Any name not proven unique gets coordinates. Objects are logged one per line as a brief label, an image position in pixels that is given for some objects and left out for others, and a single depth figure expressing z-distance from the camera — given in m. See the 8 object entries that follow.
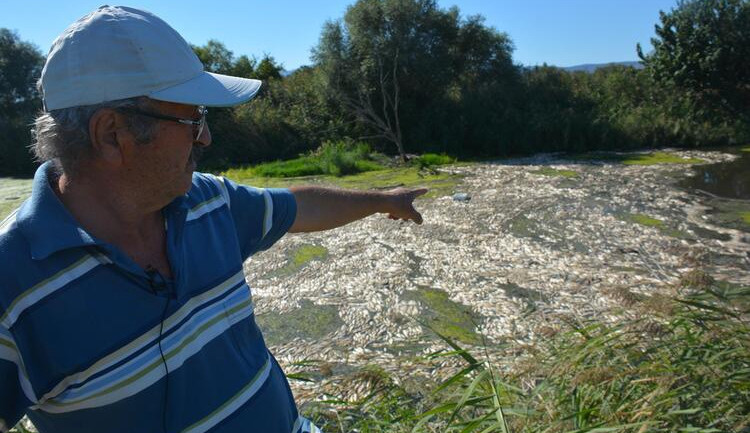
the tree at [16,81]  17.05
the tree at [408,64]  15.20
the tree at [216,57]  18.56
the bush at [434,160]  12.94
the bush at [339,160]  12.02
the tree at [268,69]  21.03
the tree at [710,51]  13.71
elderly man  1.17
